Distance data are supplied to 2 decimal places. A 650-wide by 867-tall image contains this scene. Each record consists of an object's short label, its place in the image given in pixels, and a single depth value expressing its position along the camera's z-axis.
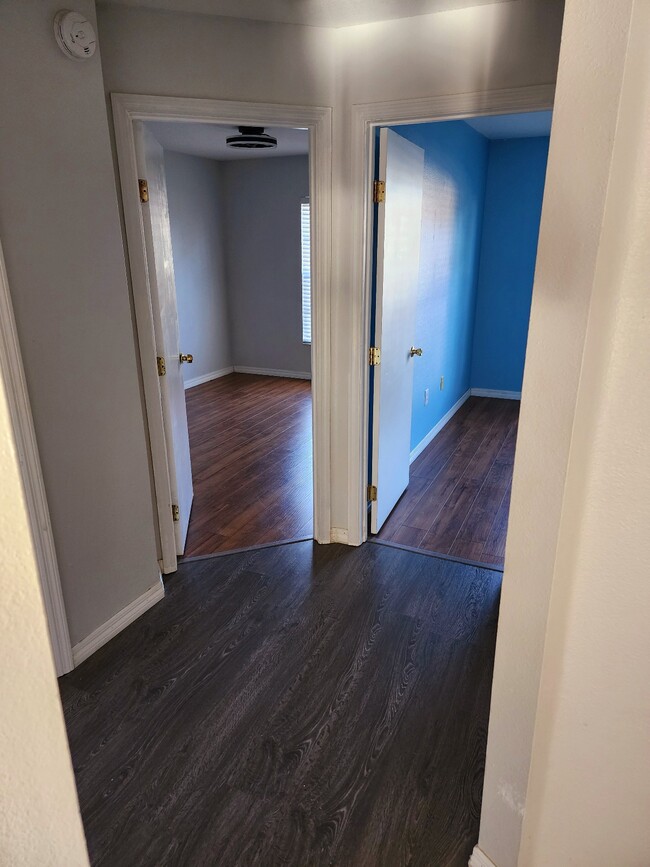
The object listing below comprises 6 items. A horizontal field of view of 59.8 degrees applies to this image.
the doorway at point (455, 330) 3.04
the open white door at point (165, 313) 2.51
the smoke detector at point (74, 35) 1.83
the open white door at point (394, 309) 2.72
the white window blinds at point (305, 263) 6.37
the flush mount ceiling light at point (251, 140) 4.75
